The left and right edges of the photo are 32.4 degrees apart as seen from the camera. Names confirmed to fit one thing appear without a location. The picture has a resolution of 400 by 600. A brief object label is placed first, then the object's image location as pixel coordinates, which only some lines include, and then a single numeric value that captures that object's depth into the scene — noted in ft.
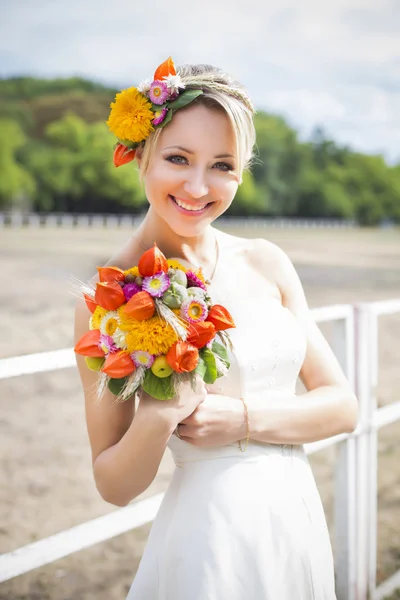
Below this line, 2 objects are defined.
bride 5.00
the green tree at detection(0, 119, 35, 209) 213.05
